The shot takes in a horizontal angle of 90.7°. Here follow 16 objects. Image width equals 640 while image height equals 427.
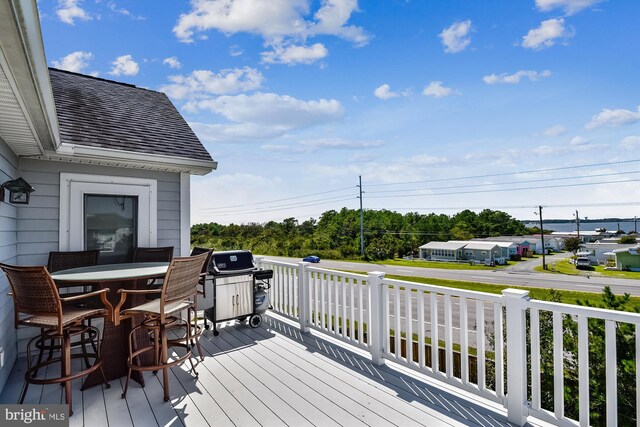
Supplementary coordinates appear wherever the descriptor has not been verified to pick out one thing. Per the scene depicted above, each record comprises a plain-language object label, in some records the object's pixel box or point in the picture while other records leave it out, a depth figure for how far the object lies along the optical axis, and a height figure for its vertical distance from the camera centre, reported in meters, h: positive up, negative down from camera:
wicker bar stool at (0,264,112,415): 2.23 -0.63
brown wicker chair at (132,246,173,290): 4.21 -0.44
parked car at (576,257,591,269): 32.19 -4.51
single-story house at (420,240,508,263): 34.22 -3.51
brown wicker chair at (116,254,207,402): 2.56 -0.72
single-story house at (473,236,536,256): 40.03 -3.03
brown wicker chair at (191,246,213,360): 3.24 -0.62
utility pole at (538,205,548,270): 30.87 -0.70
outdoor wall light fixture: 2.94 +0.31
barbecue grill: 4.22 -0.93
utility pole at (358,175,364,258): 34.07 -1.89
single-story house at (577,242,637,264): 37.63 -4.19
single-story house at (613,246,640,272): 30.98 -3.99
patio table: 2.76 -0.96
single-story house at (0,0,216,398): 2.88 +0.62
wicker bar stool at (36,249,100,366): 3.64 -0.44
